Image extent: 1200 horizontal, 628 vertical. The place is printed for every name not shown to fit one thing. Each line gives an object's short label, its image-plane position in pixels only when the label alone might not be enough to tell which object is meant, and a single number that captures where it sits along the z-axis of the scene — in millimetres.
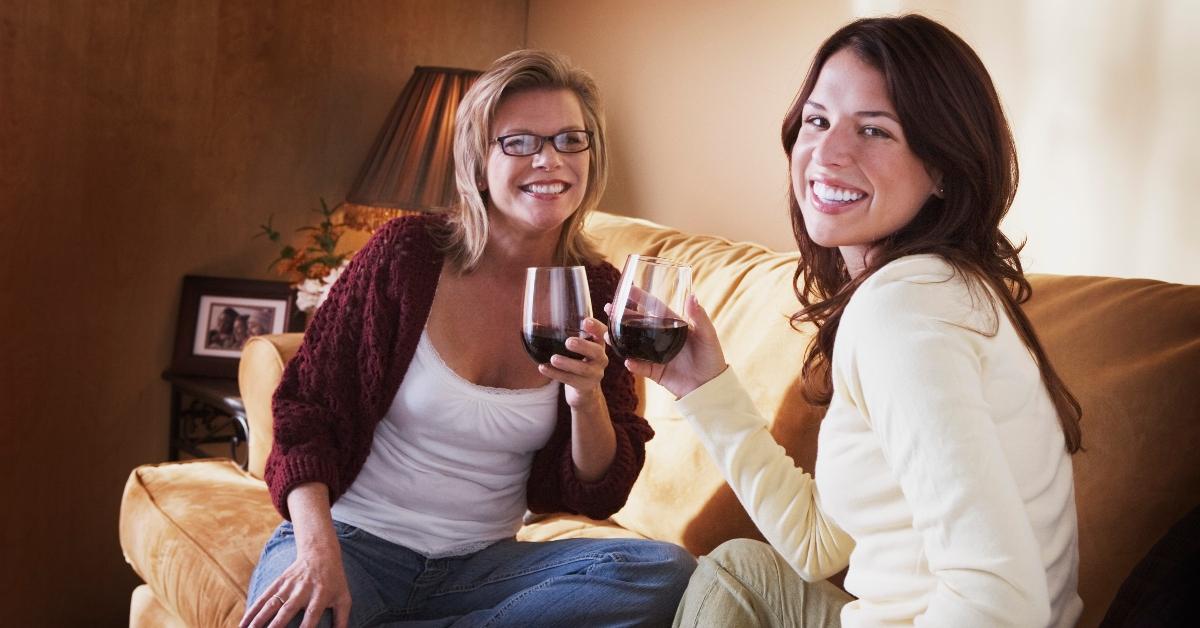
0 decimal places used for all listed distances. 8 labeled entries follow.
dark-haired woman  881
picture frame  2820
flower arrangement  2611
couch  1279
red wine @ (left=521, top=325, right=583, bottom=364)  1240
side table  2559
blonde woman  1519
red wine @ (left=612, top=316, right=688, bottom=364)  1175
